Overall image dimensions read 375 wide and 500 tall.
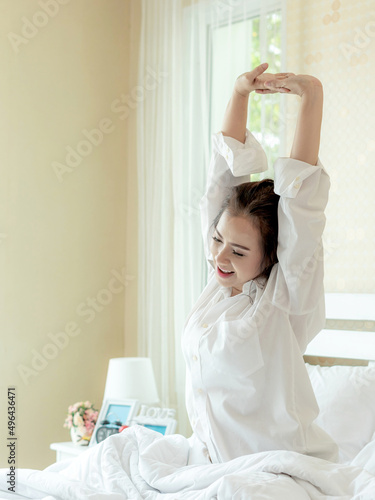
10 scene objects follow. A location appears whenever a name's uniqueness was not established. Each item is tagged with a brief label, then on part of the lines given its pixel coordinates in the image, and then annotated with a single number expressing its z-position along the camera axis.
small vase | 2.81
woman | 1.44
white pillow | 1.96
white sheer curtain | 2.98
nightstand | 2.74
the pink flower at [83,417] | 2.82
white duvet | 1.25
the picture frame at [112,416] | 2.74
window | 2.80
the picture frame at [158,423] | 2.65
